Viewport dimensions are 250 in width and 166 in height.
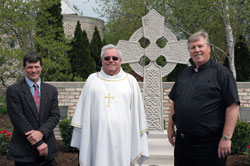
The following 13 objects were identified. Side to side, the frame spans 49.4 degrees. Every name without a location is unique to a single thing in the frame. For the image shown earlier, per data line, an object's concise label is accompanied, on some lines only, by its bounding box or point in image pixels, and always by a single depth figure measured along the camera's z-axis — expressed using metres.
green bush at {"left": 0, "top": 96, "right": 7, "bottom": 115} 11.80
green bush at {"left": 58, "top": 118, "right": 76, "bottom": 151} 6.19
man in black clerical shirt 2.59
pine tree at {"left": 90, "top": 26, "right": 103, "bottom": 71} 16.73
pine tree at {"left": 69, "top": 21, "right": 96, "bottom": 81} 14.55
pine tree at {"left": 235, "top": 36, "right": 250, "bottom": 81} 14.43
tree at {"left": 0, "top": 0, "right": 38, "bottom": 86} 8.62
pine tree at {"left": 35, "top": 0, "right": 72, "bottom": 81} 9.31
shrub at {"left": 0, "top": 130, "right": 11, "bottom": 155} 5.61
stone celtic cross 5.88
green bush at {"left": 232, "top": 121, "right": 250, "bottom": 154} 5.82
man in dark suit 2.72
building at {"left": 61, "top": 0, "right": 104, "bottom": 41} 19.61
